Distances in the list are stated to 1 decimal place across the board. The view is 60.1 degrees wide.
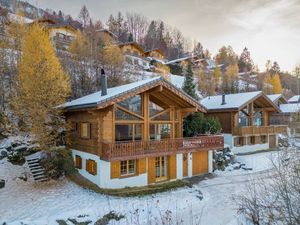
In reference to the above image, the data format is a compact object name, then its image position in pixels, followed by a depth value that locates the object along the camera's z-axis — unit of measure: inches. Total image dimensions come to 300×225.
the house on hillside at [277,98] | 1382.9
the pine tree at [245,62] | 3618.4
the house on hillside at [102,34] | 1761.1
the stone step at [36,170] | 709.8
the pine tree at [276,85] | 2409.8
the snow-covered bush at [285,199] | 221.0
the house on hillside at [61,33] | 1751.2
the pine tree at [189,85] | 1035.3
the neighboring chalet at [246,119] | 1098.1
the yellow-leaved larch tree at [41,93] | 693.9
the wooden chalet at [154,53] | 2591.0
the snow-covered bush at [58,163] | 710.5
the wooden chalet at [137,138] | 640.4
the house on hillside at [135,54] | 2121.7
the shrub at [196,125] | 954.1
